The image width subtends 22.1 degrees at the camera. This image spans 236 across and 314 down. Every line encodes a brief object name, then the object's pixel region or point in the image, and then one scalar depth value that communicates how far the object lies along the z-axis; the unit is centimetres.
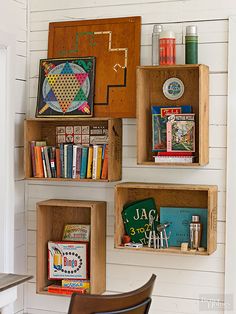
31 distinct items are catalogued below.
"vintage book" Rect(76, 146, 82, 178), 326
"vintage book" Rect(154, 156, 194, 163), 304
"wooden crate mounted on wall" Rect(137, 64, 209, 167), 300
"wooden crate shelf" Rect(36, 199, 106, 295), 323
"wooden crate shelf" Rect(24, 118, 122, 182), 318
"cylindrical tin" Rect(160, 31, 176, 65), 305
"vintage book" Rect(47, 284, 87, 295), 329
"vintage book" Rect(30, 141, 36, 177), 338
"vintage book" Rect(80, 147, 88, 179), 325
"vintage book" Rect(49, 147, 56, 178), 333
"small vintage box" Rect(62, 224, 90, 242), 339
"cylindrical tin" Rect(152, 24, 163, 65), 312
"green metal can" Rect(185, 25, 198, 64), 305
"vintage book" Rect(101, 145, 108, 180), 321
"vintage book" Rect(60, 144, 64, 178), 330
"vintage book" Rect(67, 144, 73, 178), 328
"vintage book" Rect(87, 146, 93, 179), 324
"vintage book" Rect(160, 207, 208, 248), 316
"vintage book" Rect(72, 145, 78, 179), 326
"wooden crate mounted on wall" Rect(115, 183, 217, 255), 301
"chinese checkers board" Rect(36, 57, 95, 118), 333
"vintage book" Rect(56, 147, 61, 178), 332
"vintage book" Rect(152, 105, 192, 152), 315
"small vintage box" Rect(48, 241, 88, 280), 332
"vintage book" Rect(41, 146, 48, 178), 335
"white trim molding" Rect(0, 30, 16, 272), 331
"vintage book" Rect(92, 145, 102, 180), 322
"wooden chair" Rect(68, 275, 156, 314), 210
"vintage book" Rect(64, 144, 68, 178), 329
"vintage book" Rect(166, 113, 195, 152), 307
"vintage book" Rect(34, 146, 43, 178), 336
